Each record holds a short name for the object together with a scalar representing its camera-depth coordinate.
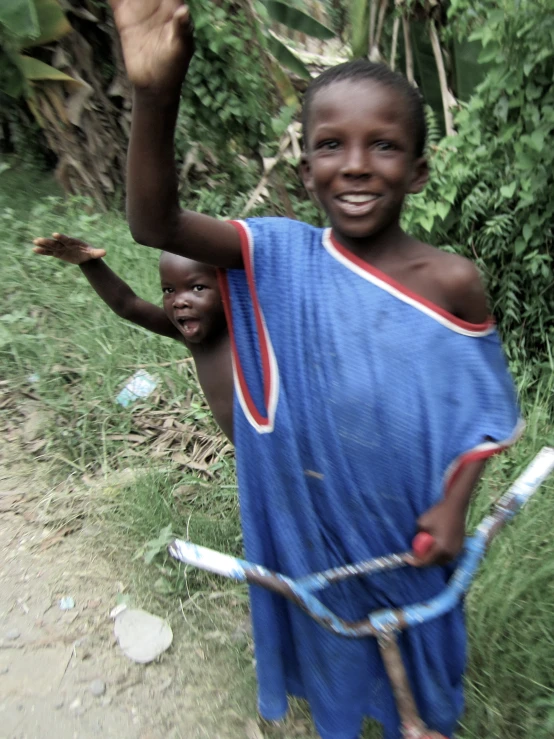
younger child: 1.53
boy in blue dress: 1.06
